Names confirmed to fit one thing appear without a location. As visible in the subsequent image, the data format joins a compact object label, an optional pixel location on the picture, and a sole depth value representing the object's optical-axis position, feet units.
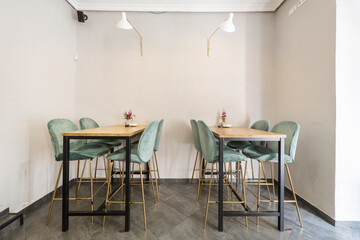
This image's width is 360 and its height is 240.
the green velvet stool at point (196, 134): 6.92
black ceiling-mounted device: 8.28
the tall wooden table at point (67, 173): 4.62
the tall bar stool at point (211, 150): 4.89
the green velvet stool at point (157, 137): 6.84
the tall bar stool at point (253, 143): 6.90
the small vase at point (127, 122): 7.82
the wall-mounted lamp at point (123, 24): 6.71
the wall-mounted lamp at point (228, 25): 6.56
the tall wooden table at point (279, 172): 4.73
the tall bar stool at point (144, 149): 4.84
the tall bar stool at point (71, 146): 5.19
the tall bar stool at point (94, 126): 7.16
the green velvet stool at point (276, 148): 5.21
